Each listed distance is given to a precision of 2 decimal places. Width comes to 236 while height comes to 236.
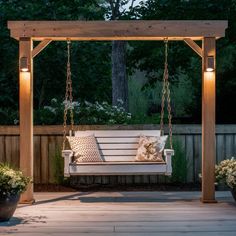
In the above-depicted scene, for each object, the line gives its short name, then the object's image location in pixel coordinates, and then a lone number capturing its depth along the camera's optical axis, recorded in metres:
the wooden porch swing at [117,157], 8.80
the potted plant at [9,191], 7.37
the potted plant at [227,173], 8.42
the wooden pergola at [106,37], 8.66
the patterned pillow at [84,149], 9.53
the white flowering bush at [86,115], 11.25
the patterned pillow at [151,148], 9.54
